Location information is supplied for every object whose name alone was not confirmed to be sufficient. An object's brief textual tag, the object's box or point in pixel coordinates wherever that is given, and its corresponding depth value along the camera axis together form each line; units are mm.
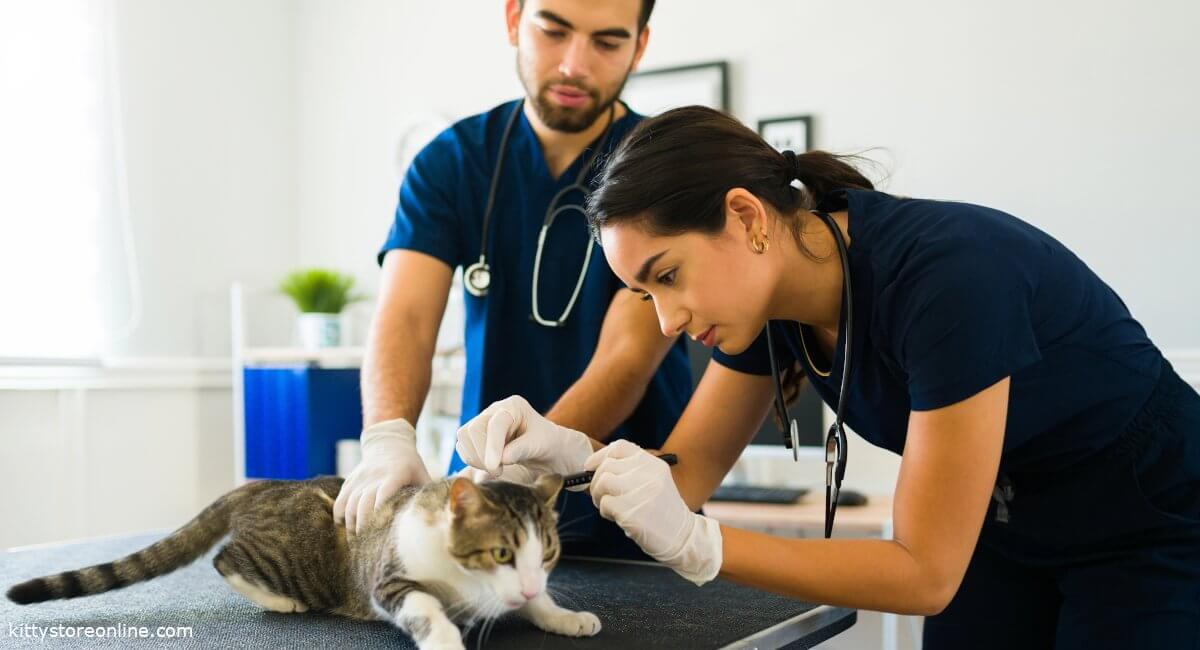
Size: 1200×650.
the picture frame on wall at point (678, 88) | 3285
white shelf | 3424
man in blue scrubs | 1528
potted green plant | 3566
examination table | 1042
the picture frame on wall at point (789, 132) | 3143
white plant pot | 3562
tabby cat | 998
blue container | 3238
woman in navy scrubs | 985
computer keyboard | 2682
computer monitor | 2846
